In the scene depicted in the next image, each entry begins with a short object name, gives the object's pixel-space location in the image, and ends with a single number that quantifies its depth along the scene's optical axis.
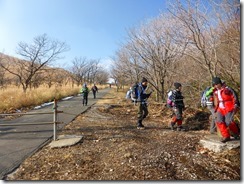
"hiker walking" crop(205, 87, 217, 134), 5.61
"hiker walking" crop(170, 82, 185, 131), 6.82
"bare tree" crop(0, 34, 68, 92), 23.52
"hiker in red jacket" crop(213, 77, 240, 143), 4.84
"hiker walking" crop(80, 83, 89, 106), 14.57
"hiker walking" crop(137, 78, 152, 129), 6.99
